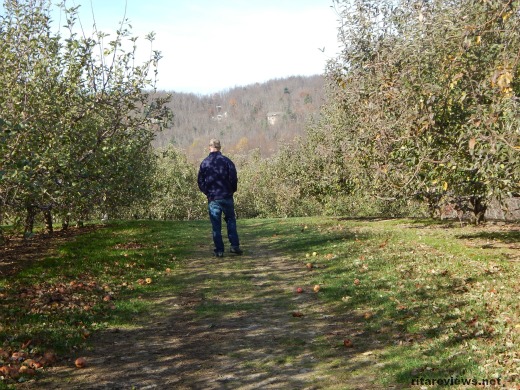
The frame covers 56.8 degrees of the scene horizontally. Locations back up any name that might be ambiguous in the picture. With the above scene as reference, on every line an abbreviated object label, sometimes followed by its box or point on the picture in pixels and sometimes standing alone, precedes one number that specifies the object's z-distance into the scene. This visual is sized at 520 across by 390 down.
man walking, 13.98
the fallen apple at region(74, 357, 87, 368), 6.45
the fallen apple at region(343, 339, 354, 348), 6.93
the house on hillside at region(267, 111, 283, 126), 165.88
